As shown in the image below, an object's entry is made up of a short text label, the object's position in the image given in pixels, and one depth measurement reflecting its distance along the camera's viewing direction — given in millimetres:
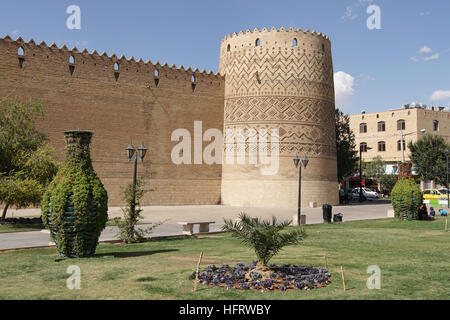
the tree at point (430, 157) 39938
